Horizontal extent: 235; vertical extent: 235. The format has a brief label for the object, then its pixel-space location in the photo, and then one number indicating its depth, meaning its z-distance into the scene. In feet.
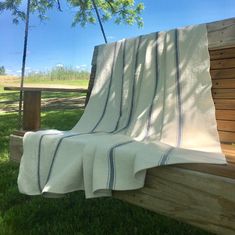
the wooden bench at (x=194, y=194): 4.07
